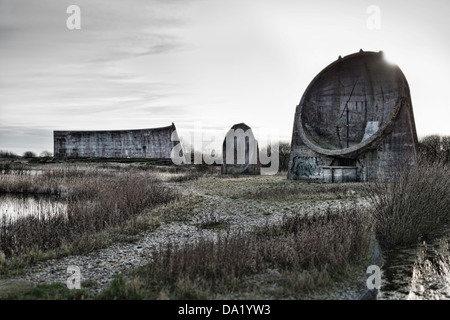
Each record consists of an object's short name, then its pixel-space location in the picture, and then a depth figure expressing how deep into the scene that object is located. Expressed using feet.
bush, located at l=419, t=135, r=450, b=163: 84.59
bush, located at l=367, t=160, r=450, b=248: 24.25
